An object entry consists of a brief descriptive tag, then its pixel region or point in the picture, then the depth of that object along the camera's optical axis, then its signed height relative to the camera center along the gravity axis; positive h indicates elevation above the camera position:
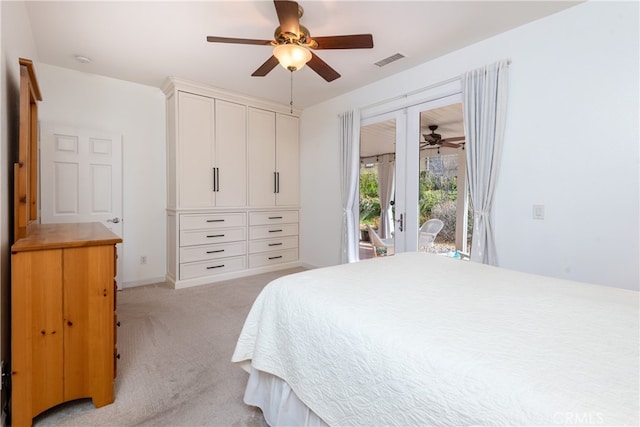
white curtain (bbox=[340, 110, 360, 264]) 4.12 +0.34
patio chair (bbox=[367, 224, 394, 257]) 3.84 -0.48
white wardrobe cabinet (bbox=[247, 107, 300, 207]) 4.59 +0.76
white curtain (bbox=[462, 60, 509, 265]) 2.73 +0.64
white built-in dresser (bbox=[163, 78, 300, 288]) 3.94 +0.36
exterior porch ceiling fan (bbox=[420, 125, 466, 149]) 3.12 +0.72
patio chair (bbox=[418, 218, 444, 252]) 3.34 -0.29
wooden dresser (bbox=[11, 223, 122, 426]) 1.49 -0.61
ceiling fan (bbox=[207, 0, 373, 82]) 2.12 +1.20
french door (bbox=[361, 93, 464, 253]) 3.48 +0.46
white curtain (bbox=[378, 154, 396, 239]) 3.80 +0.23
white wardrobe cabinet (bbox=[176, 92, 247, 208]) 3.94 +0.73
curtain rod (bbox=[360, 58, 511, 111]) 3.09 +1.30
